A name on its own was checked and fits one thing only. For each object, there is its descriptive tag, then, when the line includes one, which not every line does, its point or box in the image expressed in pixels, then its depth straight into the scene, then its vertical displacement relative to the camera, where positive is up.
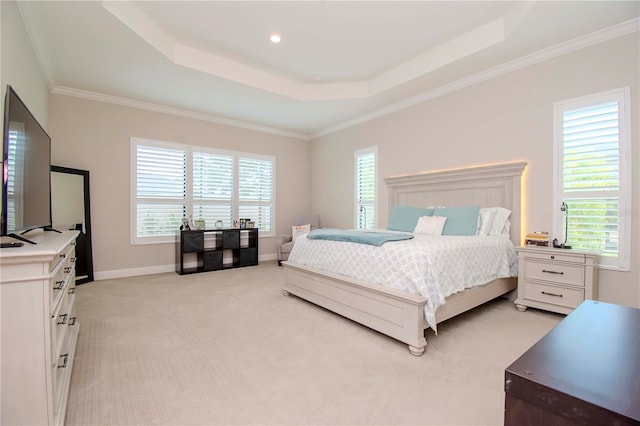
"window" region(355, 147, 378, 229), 5.40 +0.48
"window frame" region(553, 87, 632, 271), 2.83 +0.39
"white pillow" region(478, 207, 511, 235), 3.59 -0.09
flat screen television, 1.57 +0.24
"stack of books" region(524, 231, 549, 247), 3.23 -0.26
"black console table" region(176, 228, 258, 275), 5.00 -0.65
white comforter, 2.35 -0.44
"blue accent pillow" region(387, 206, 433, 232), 4.09 -0.04
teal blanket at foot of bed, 2.78 -0.23
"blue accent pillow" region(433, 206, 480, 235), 3.55 -0.08
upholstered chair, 5.64 -0.61
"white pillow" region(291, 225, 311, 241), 5.98 -0.34
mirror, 4.04 +0.04
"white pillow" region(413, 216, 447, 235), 3.71 -0.13
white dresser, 1.22 -0.53
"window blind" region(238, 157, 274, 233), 5.97 +0.47
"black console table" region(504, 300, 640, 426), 0.67 -0.42
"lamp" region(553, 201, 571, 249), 3.18 -0.02
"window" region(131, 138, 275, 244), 4.89 +0.45
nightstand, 2.82 -0.62
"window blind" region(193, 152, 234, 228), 5.41 +0.46
